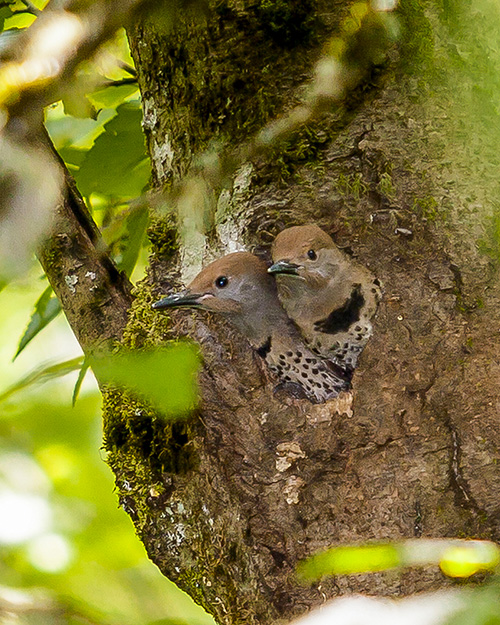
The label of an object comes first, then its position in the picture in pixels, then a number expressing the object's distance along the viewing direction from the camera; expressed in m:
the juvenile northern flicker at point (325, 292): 5.68
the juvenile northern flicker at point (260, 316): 5.80
